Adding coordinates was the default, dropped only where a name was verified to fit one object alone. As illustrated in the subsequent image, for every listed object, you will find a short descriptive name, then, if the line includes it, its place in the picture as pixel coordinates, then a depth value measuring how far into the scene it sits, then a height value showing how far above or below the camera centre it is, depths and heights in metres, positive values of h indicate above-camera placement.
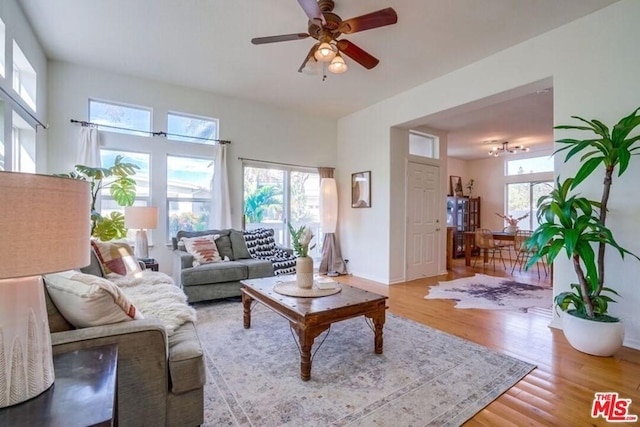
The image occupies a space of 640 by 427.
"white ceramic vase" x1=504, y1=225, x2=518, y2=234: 6.19 -0.33
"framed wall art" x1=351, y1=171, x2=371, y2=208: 5.25 +0.40
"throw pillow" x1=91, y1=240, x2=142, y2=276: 2.81 -0.44
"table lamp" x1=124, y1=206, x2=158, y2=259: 3.68 -0.11
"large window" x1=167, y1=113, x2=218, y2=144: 4.52 +1.27
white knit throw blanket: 1.80 -0.60
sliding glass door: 5.21 +0.24
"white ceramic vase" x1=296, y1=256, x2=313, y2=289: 2.55 -0.50
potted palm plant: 2.32 -0.21
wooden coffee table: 2.01 -0.69
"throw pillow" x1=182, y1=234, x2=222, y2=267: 3.77 -0.47
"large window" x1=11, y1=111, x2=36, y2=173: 3.14 +0.69
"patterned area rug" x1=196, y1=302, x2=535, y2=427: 1.67 -1.10
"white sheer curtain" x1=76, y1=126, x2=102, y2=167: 3.79 +0.79
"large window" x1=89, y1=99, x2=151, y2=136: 4.03 +1.28
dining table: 6.04 -0.51
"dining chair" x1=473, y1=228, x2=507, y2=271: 6.08 -0.56
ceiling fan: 2.26 +1.44
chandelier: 6.71 +1.43
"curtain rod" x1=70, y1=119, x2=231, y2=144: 3.83 +1.11
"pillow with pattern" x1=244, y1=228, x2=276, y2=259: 4.39 -0.45
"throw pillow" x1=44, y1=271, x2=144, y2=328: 1.30 -0.38
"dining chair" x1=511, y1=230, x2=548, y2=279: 5.85 -0.67
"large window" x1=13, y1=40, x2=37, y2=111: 2.98 +1.39
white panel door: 5.11 -0.14
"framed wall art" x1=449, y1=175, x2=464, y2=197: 8.39 +0.74
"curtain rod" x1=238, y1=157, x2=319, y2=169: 5.07 +0.85
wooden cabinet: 7.78 -0.14
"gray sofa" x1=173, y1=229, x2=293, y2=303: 3.54 -0.72
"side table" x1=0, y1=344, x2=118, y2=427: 0.77 -0.52
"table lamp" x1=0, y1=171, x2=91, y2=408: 0.73 -0.11
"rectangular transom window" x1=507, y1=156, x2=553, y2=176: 7.22 +1.16
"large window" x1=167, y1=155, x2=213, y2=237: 4.51 +0.29
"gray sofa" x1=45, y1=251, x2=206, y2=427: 1.27 -0.69
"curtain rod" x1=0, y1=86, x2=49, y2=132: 2.47 +0.97
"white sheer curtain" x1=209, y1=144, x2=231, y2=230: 4.66 +0.29
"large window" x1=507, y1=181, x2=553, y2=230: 7.34 +0.36
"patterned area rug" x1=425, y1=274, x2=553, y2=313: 3.68 -1.09
